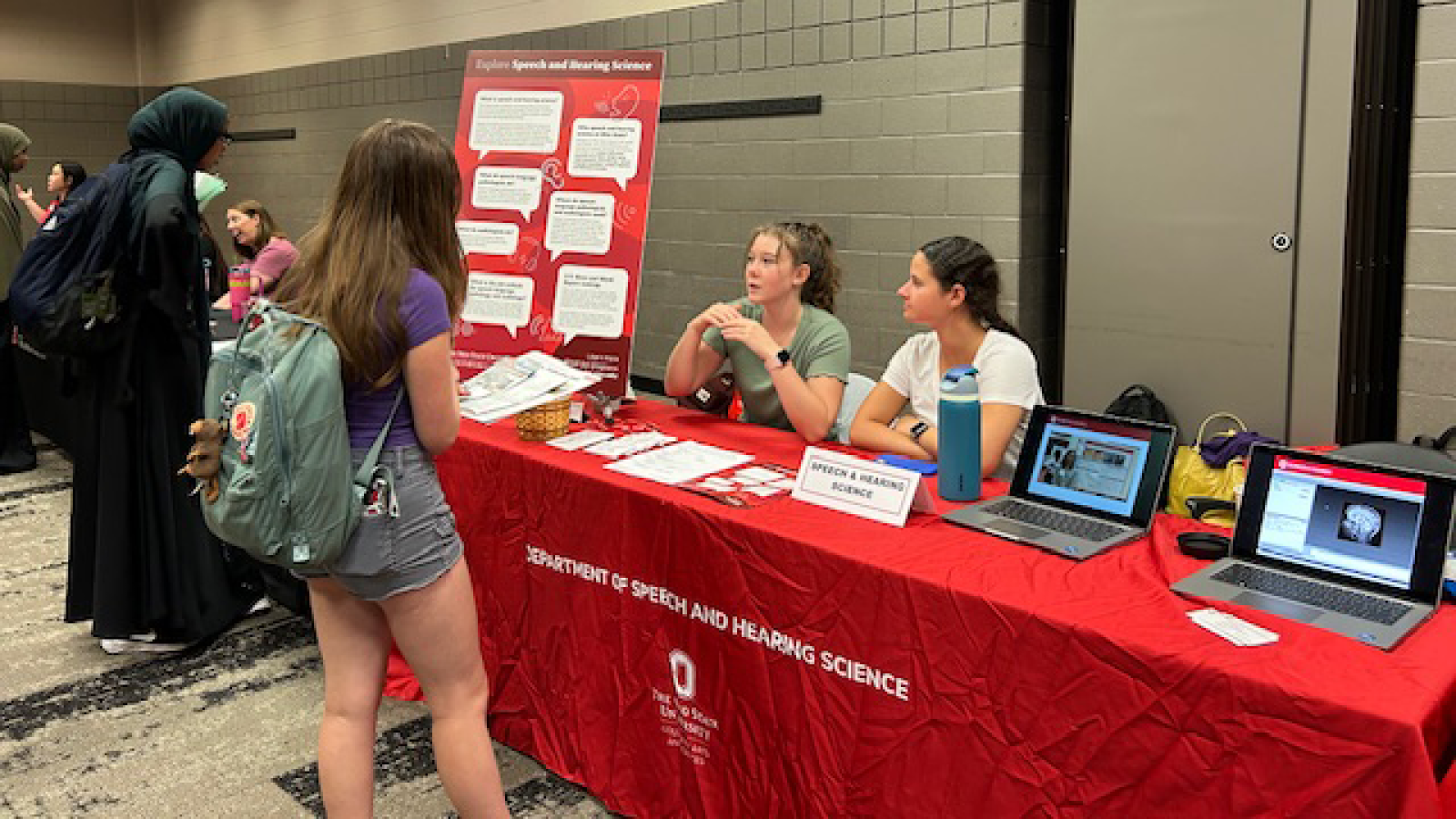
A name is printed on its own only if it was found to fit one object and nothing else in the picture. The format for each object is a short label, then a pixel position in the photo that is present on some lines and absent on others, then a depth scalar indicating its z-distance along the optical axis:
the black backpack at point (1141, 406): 3.62
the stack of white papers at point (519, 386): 2.62
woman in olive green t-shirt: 2.89
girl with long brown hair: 1.79
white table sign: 2.01
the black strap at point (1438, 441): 3.11
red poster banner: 3.04
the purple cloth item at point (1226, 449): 3.06
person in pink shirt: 4.88
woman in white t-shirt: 2.43
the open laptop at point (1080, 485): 1.92
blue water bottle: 2.11
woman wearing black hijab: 3.17
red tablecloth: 1.39
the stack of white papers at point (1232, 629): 1.49
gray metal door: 3.32
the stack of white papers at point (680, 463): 2.38
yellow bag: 2.85
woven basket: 2.68
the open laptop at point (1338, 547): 1.55
